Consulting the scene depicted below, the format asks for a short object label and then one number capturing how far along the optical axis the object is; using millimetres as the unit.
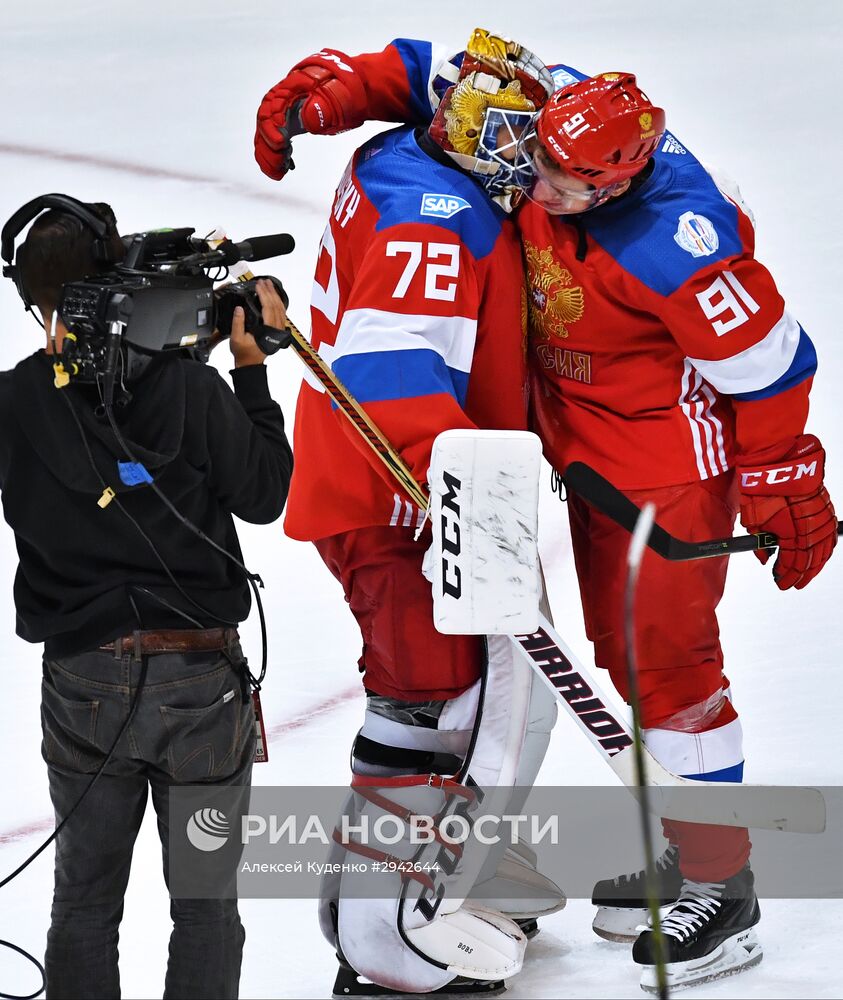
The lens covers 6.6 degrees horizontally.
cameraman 13352
